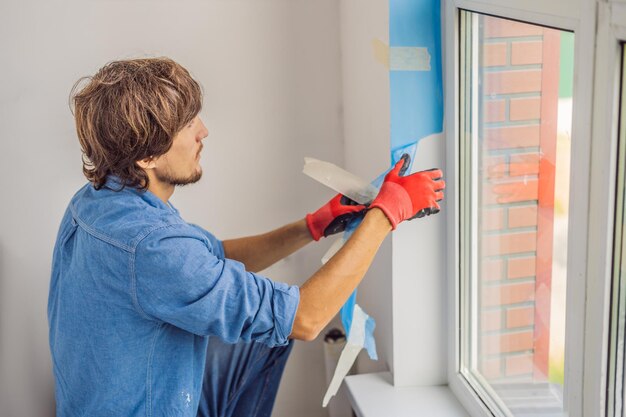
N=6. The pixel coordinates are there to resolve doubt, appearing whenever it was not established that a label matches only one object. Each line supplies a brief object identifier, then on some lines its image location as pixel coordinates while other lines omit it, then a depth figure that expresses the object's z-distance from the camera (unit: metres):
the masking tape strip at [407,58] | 1.61
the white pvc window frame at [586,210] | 1.10
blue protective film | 1.61
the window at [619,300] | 1.09
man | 1.35
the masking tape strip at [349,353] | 1.82
